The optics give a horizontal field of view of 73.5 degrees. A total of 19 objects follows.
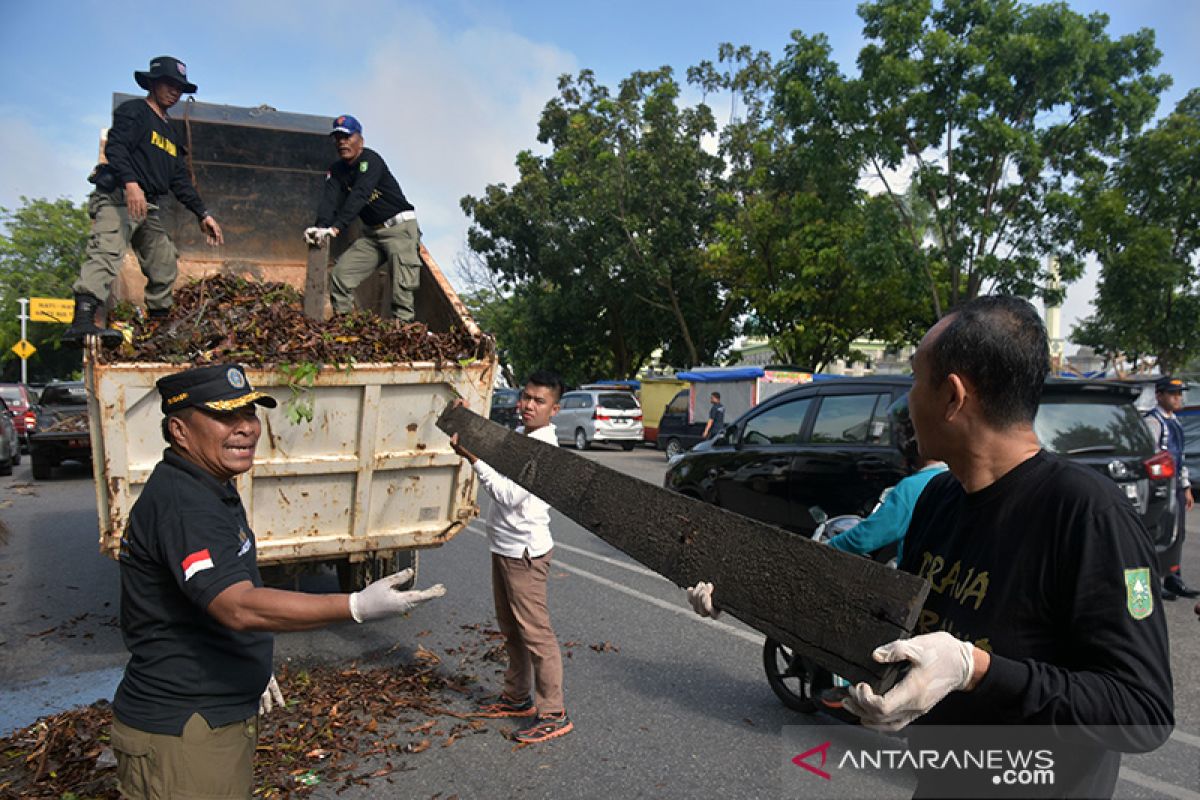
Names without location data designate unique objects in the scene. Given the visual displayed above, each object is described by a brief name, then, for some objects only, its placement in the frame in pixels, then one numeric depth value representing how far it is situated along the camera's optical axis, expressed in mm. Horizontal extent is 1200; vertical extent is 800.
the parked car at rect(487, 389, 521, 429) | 25750
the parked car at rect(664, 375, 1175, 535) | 6406
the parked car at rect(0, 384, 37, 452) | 19297
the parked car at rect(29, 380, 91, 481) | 14039
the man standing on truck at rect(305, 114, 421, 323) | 6223
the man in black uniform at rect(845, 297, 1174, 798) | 1379
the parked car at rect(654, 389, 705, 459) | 20609
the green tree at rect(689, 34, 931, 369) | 18281
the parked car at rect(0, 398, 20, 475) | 15480
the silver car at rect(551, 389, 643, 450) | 23000
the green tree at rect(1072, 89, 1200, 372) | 17469
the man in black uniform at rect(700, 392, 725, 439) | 18117
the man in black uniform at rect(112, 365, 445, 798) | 2137
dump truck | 4355
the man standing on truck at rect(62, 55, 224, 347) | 5344
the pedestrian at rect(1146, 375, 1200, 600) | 6852
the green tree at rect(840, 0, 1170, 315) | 15828
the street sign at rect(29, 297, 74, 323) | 39938
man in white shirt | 4355
